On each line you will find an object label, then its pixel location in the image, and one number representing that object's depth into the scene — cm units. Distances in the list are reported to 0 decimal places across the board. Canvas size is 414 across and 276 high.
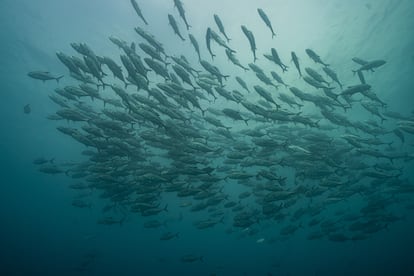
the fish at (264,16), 826
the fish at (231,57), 916
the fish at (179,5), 782
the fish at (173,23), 786
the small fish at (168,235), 1598
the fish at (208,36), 779
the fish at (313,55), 996
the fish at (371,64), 1031
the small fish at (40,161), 1485
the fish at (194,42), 884
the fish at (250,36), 828
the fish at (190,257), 1652
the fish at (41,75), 946
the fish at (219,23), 824
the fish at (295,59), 914
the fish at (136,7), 766
